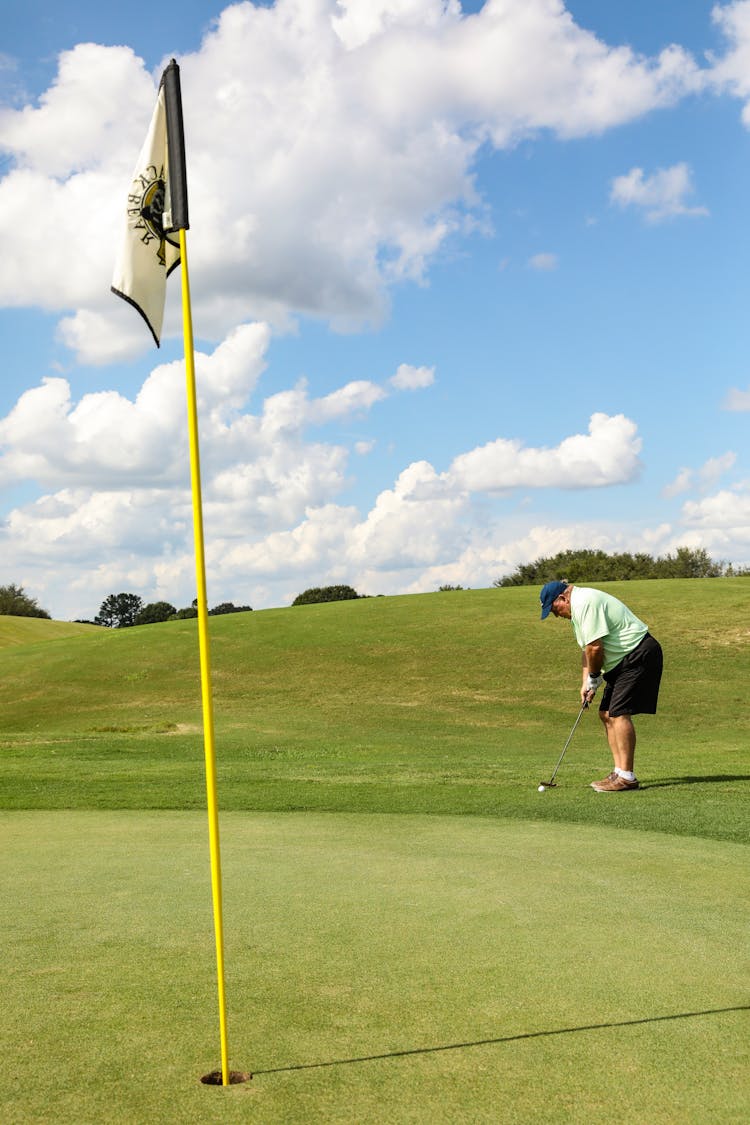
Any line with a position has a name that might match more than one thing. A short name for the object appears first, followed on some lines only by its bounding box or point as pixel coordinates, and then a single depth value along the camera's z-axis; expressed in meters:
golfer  10.47
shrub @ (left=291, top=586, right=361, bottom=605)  68.69
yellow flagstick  3.53
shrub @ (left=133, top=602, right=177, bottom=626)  98.81
